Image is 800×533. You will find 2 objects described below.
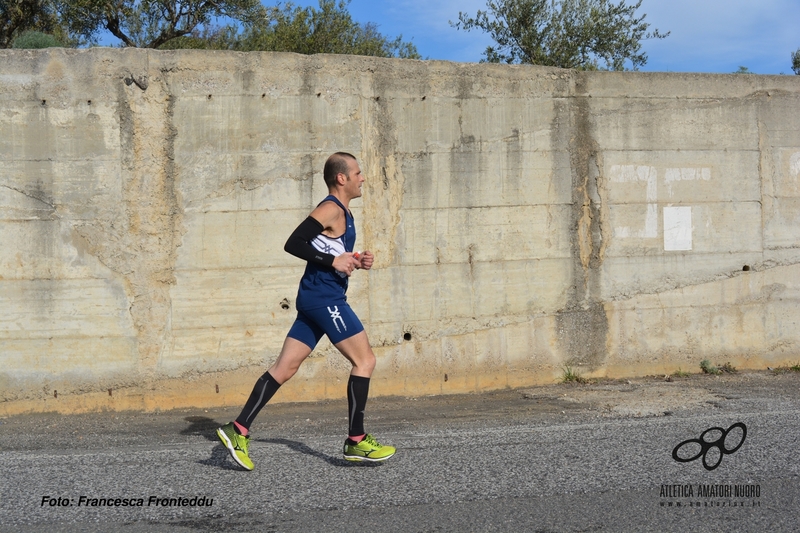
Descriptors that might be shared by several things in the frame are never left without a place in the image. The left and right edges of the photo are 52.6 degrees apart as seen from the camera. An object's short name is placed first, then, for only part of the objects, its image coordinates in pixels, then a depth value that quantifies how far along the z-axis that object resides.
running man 5.03
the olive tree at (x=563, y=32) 19.58
